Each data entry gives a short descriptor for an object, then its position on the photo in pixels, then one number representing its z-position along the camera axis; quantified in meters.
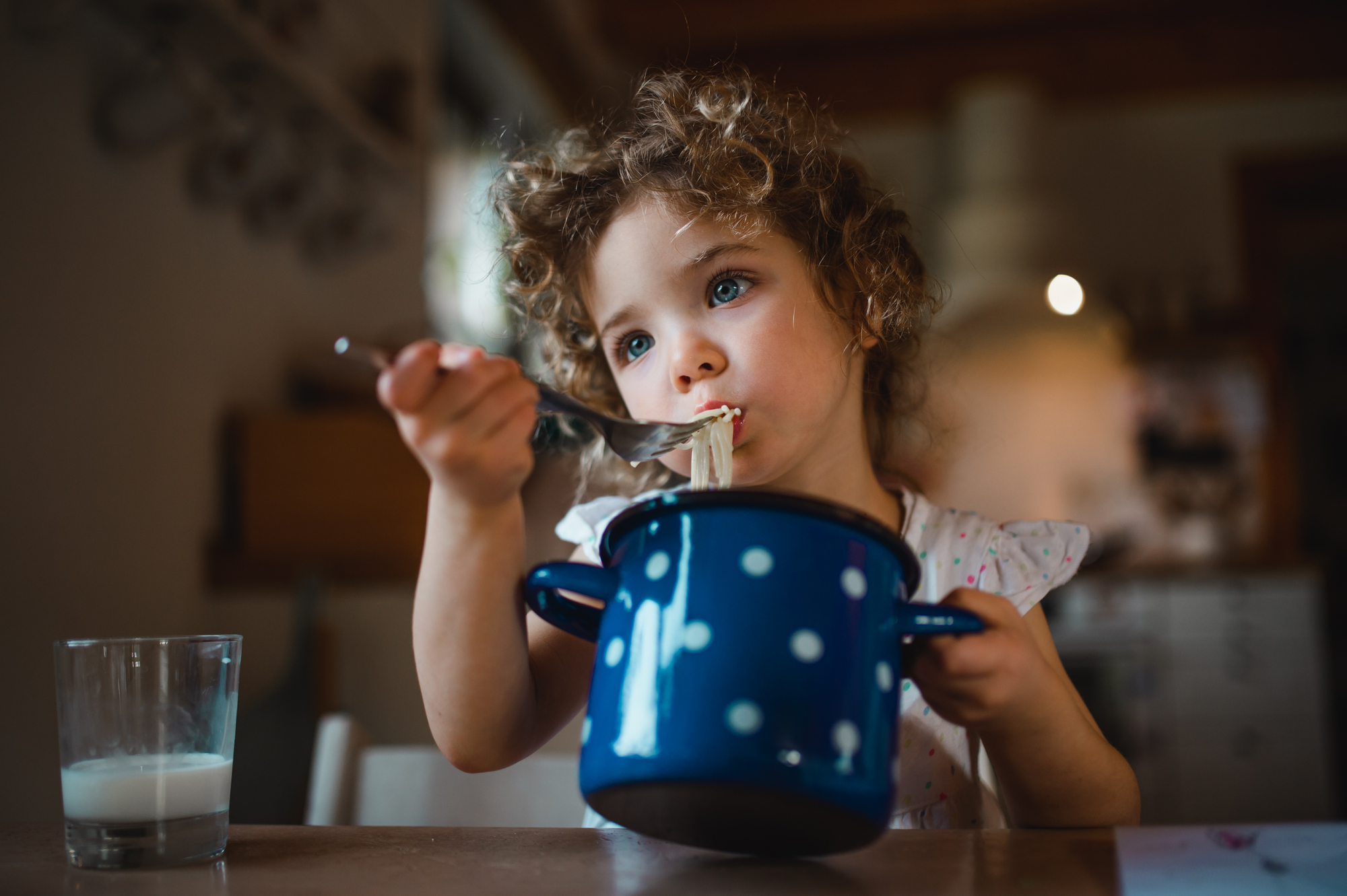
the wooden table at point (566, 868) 0.38
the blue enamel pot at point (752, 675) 0.35
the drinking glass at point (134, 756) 0.42
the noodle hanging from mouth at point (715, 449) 0.61
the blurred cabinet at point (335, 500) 1.71
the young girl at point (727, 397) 0.44
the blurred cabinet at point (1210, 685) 3.34
